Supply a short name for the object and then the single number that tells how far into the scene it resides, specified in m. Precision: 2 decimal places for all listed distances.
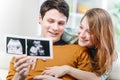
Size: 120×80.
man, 1.26
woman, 1.25
